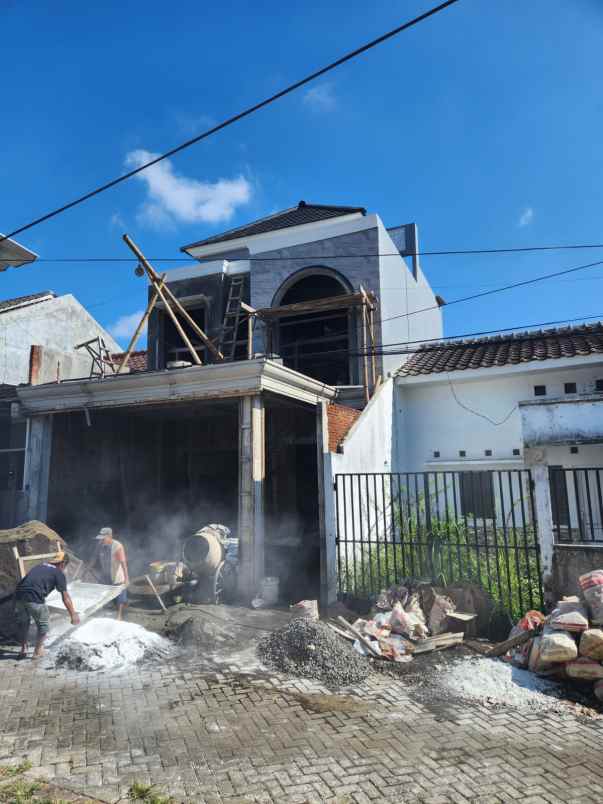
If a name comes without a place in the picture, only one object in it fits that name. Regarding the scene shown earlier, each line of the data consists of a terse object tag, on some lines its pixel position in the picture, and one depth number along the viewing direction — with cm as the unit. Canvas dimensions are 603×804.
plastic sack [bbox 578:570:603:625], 547
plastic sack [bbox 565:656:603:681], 514
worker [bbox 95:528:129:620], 807
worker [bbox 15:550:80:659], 626
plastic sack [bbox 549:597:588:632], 542
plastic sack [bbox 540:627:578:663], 529
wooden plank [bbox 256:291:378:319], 1268
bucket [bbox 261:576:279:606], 873
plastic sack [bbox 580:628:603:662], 516
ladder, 1467
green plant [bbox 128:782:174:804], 338
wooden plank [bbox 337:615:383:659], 627
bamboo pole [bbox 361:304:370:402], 1260
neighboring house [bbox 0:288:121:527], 1290
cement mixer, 898
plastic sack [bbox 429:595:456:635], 684
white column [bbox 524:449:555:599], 673
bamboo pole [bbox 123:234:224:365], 1108
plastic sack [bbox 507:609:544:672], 580
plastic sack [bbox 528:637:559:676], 547
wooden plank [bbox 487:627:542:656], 597
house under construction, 1017
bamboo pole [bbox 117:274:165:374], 1131
